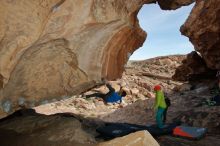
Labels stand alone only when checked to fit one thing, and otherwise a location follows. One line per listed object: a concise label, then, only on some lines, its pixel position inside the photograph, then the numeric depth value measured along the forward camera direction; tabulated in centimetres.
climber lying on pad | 815
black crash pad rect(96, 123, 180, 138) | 465
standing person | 534
